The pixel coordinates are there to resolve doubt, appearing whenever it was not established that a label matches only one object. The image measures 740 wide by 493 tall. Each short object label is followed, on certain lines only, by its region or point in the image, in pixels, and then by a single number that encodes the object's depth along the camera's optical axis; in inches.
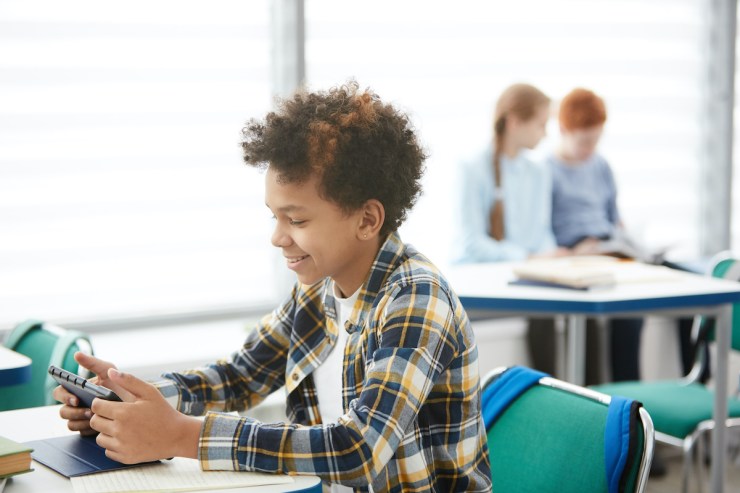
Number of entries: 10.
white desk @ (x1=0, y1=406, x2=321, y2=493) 95.0
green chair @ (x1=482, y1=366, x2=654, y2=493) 108.6
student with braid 179.9
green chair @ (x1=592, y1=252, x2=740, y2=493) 151.2
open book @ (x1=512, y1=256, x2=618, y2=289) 150.8
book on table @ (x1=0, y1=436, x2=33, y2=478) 95.7
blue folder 100.0
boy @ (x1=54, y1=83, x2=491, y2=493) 98.8
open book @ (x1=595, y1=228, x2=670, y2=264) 180.9
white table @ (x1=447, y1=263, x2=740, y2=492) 146.3
